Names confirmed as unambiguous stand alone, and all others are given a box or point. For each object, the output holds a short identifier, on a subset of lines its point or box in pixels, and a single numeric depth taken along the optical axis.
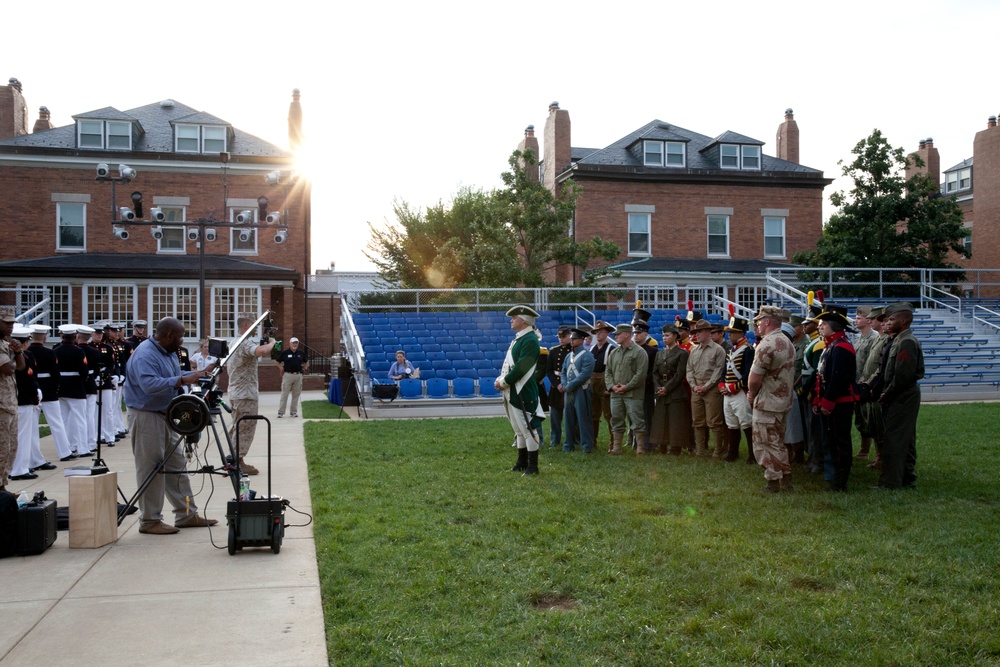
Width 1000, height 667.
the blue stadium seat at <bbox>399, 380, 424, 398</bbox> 20.37
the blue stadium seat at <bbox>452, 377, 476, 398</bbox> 20.91
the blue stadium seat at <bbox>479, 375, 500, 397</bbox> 21.20
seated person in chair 21.44
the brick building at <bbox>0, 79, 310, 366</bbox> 31.42
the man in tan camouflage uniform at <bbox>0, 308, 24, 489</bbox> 7.95
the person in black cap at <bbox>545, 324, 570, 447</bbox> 13.46
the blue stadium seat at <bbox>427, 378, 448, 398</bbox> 20.83
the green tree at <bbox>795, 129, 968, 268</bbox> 30.33
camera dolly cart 6.87
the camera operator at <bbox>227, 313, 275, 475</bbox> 11.02
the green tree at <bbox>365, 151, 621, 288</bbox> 31.62
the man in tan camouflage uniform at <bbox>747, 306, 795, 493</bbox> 8.76
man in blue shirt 7.46
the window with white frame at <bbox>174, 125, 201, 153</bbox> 34.25
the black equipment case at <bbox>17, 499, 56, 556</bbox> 6.87
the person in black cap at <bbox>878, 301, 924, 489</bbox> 8.95
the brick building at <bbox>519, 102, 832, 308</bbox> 35.16
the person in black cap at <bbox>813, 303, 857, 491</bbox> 8.88
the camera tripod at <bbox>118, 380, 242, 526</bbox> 7.02
